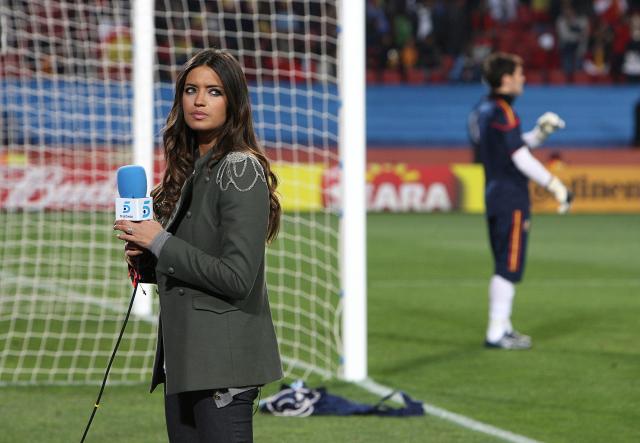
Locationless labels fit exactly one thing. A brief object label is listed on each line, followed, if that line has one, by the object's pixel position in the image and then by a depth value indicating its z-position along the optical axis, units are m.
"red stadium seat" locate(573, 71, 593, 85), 60.03
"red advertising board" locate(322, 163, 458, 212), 45.66
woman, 6.76
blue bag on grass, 13.29
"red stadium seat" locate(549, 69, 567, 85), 59.59
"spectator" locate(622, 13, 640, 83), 58.31
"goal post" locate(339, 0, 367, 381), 15.06
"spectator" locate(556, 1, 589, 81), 59.12
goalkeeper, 17.83
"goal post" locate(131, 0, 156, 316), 19.16
